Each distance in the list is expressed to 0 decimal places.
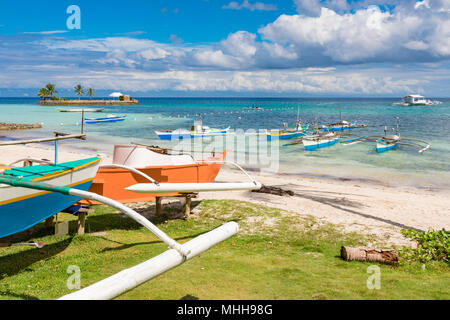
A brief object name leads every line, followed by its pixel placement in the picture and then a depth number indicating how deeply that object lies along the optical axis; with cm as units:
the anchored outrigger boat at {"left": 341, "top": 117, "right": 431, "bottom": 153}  3291
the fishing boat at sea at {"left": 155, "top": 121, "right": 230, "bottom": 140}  4219
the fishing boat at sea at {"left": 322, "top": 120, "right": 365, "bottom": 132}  5462
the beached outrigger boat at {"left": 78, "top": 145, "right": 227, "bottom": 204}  1037
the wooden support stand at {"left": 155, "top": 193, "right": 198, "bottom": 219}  1093
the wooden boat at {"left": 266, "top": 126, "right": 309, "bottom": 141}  4359
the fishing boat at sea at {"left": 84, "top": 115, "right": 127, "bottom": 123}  6334
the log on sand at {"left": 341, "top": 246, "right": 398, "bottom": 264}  754
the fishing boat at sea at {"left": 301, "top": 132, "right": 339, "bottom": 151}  3478
